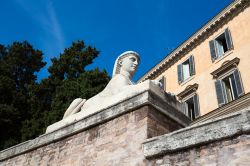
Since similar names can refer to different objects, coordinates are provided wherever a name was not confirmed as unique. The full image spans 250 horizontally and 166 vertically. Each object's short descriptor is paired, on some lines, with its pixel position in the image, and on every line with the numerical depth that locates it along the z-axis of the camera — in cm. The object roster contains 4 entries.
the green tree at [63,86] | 1206
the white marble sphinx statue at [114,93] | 393
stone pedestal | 324
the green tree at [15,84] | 1236
